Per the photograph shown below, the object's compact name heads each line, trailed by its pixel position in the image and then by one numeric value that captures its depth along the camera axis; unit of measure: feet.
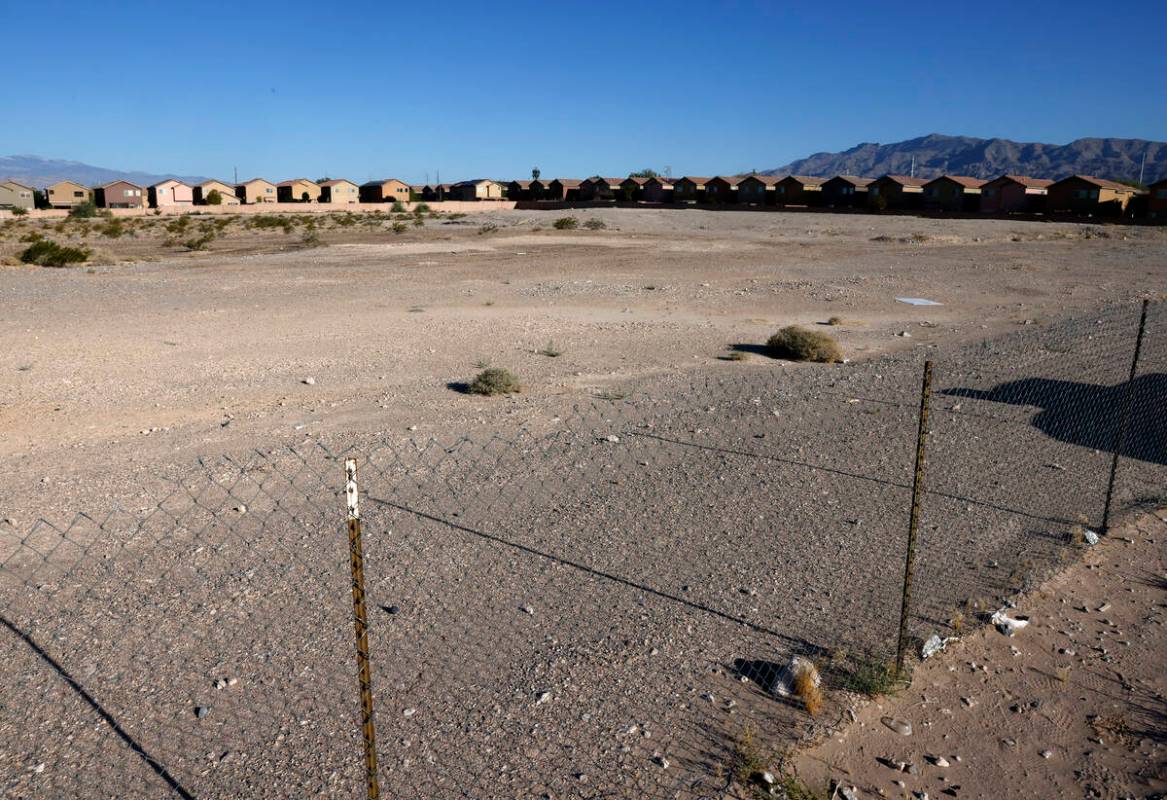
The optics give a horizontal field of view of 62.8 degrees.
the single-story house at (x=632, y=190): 402.11
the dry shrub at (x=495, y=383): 45.44
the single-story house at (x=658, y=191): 399.03
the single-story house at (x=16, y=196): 389.60
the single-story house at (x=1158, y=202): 250.98
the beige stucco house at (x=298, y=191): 448.65
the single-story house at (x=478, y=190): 455.63
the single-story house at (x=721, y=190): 371.97
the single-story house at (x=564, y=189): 423.23
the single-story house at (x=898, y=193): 307.17
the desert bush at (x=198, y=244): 158.04
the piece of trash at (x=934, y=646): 20.65
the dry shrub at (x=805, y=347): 56.13
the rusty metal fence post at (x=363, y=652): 12.73
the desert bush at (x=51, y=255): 121.76
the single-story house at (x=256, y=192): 440.04
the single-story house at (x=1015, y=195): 282.15
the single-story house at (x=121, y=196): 413.39
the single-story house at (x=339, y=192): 440.45
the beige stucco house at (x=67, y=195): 415.44
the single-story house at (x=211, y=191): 417.55
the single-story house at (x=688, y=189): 392.88
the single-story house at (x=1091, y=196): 265.34
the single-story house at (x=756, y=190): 360.48
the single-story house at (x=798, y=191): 343.26
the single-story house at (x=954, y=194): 298.97
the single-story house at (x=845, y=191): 327.06
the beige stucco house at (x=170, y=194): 411.75
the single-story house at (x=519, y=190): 455.63
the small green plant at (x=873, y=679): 18.98
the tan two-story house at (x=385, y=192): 457.68
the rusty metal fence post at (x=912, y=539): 19.66
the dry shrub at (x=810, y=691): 18.22
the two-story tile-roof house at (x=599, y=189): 416.11
